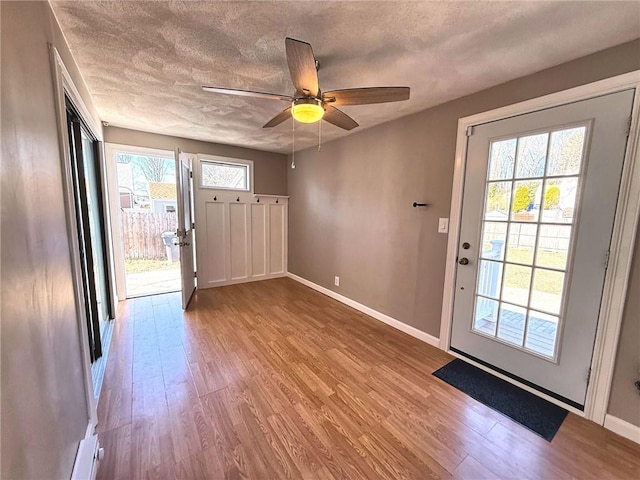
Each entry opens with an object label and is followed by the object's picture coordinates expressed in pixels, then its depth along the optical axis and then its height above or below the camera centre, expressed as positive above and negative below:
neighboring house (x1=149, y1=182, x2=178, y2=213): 5.81 +0.19
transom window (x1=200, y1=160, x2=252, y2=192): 4.02 +0.52
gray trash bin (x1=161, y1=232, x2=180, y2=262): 5.40 -0.84
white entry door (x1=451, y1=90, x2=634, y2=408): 1.61 -0.17
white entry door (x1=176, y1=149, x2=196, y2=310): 3.06 -0.25
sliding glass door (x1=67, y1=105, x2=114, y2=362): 2.04 -0.16
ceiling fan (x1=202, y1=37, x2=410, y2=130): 1.45 +0.73
